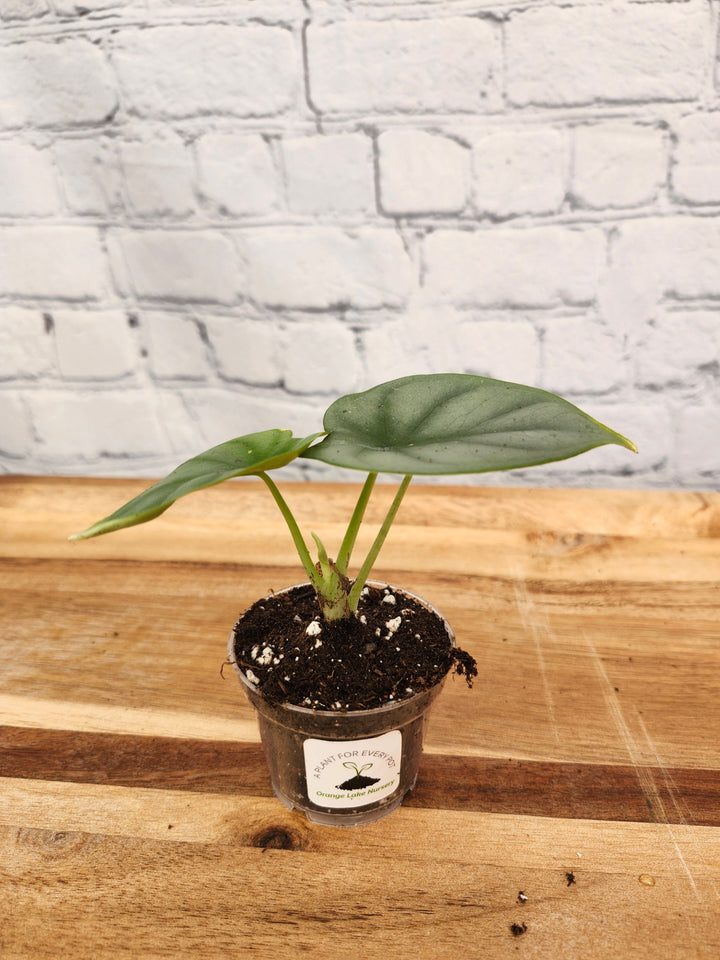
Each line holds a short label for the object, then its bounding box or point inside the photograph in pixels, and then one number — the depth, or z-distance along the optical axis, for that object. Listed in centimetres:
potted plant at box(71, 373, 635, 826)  17
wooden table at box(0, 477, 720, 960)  19
